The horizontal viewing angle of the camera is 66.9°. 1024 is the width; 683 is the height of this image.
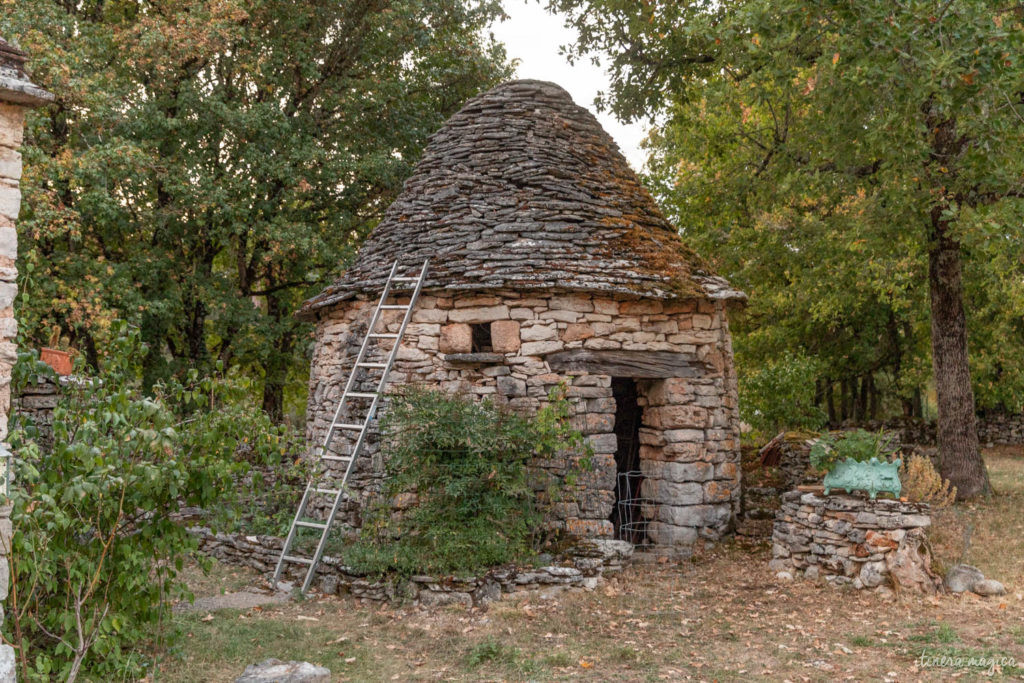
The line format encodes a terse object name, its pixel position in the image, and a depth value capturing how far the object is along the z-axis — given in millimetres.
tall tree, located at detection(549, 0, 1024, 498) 6715
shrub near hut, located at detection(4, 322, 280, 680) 4121
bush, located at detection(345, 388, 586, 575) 6551
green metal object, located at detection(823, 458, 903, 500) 6840
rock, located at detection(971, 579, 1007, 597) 6297
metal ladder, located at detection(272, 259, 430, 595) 6941
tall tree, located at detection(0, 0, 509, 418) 10172
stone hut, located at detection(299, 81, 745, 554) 7848
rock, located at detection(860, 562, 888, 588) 6508
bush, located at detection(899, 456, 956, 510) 7020
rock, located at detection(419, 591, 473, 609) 6316
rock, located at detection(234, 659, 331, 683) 4639
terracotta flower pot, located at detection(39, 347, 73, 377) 6152
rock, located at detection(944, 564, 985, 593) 6414
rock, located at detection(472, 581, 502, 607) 6320
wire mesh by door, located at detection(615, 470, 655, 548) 8320
